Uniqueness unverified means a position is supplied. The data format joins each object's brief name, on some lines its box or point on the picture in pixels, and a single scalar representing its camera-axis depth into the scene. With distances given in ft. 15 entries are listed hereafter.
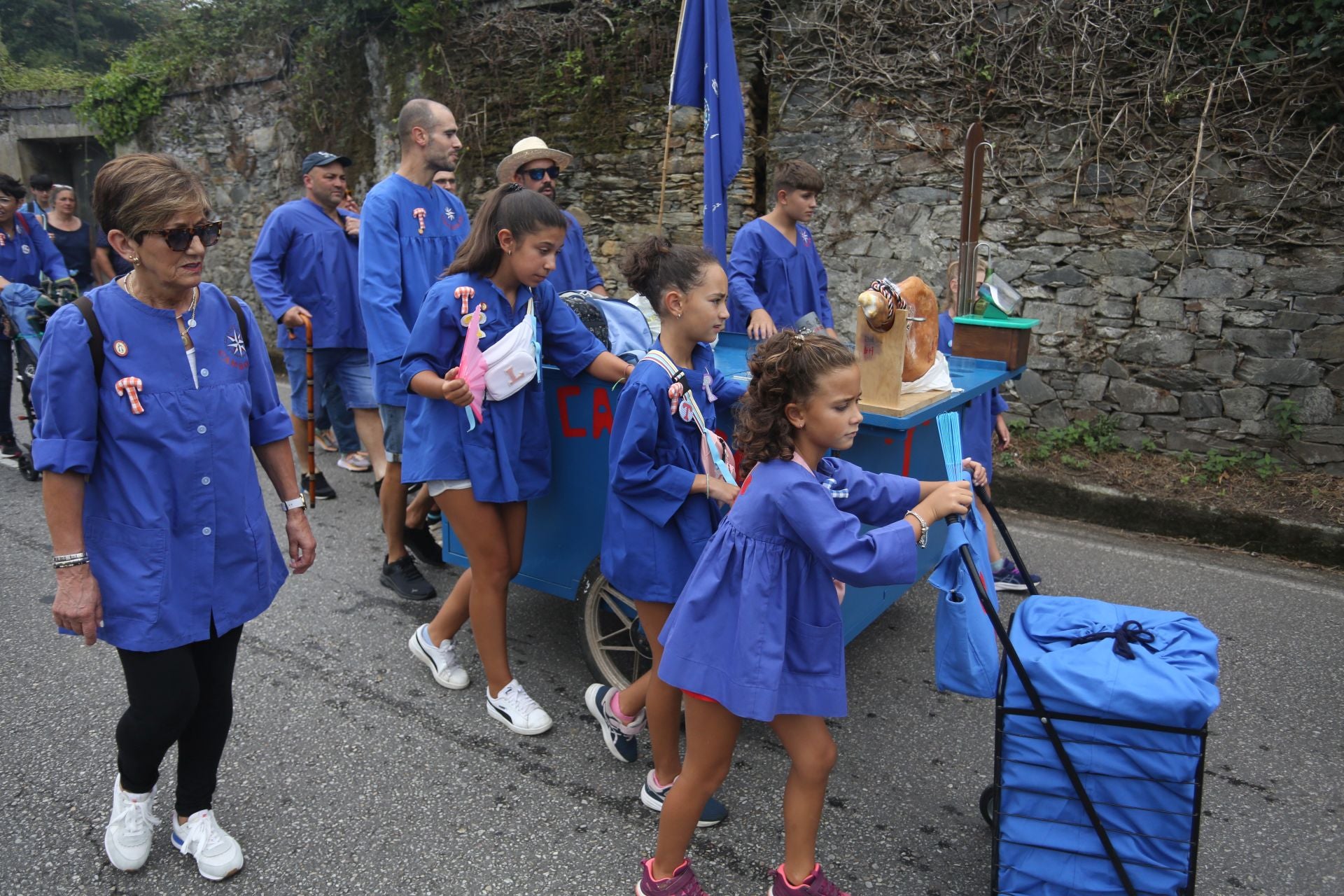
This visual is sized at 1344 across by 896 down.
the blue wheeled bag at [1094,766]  6.63
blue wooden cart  10.94
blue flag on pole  15.57
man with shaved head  13.02
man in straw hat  15.39
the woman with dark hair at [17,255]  21.20
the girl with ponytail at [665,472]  8.71
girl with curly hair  6.89
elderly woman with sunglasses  7.30
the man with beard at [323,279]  17.81
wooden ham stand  9.89
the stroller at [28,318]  19.83
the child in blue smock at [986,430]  13.38
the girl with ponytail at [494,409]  10.13
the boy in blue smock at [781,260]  15.26
